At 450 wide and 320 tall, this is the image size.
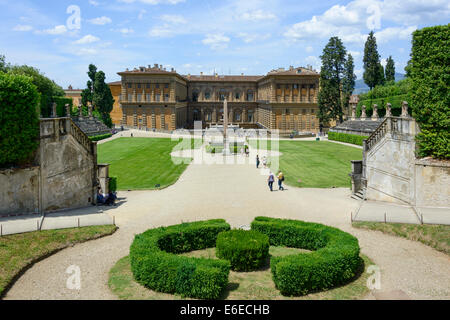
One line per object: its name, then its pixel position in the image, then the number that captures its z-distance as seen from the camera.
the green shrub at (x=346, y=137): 58.79
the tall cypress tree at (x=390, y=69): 98.83
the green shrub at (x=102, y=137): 62.62
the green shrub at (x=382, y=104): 63.96
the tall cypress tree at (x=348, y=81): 79.31
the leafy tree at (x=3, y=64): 68.12
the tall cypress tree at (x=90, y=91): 84.47
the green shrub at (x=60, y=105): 76.68
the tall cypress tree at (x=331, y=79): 77.69
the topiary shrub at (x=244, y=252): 14.20
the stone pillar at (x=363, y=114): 68.94
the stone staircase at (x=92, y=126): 65.79
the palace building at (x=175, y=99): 89.38
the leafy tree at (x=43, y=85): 70.06
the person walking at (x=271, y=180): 28.58
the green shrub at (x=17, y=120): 20.02
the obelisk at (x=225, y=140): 49.98
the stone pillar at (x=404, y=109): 35.19
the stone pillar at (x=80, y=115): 68.35
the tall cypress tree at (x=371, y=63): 81.31
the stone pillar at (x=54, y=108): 56.06
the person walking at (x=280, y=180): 29.00
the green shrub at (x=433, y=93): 21.69
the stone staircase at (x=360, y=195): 25.75
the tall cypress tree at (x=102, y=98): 80.12
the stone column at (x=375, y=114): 63.75
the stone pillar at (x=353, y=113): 72.20
